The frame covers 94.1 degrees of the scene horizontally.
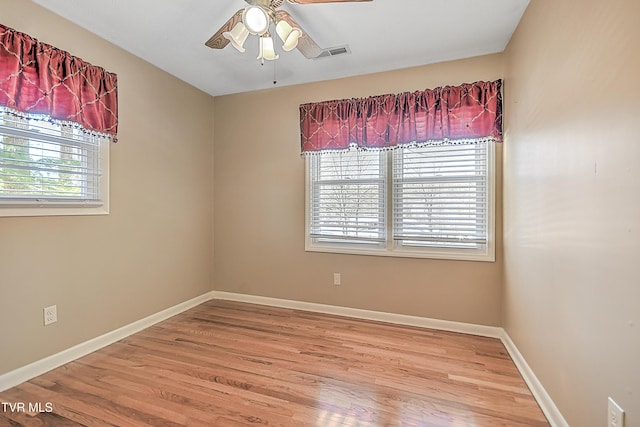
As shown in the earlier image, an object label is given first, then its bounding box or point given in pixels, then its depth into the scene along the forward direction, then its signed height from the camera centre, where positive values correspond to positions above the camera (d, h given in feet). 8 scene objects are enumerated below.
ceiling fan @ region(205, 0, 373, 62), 5.32 +3.66
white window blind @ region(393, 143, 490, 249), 8.91 +0.54
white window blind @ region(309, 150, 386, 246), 10.01 +0.54
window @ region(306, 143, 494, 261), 8.93 +0.37
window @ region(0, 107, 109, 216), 6.17 +1.04
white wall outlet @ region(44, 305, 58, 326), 6.83 -2.38
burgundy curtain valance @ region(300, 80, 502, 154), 8.57 +2.98
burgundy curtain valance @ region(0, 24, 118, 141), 6.00 +2.91
